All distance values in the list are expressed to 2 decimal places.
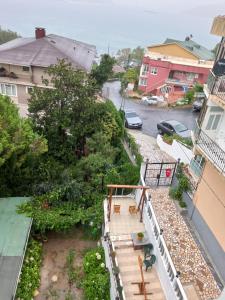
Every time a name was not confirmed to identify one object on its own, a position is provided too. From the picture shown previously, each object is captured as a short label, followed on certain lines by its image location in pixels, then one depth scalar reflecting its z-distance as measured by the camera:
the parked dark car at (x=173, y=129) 26.77
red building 43.94
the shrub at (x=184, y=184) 16.72
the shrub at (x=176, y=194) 17.02
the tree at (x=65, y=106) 21.92
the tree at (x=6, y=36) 79.94
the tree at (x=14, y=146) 17.02
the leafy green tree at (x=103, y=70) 35.19
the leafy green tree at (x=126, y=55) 82.59
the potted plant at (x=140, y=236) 15.15
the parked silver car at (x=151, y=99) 39.78
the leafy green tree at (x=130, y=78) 48.44
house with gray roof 31.31
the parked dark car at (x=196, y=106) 35.82
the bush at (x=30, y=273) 14.41
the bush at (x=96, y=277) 14.45
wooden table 14.98
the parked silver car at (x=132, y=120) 29.69
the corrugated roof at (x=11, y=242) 13.48
